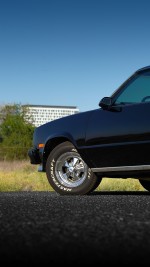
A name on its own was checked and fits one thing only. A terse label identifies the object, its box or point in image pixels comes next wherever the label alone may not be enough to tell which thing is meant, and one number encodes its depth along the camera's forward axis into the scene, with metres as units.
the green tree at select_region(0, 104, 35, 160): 52.31
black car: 6.44
